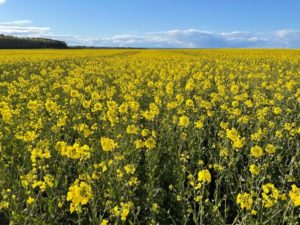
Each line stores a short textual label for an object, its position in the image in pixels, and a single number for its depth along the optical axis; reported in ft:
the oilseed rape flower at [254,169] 6.74
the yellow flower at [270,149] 8.10
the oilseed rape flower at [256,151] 7.43
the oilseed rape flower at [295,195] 5.20
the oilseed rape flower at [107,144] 7.67
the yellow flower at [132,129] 9.18
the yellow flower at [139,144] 8.23
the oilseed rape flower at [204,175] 6.28
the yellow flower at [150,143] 8.03
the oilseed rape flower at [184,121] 10.27
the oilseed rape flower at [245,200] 5.65
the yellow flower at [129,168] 7.27
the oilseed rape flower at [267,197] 5.81
